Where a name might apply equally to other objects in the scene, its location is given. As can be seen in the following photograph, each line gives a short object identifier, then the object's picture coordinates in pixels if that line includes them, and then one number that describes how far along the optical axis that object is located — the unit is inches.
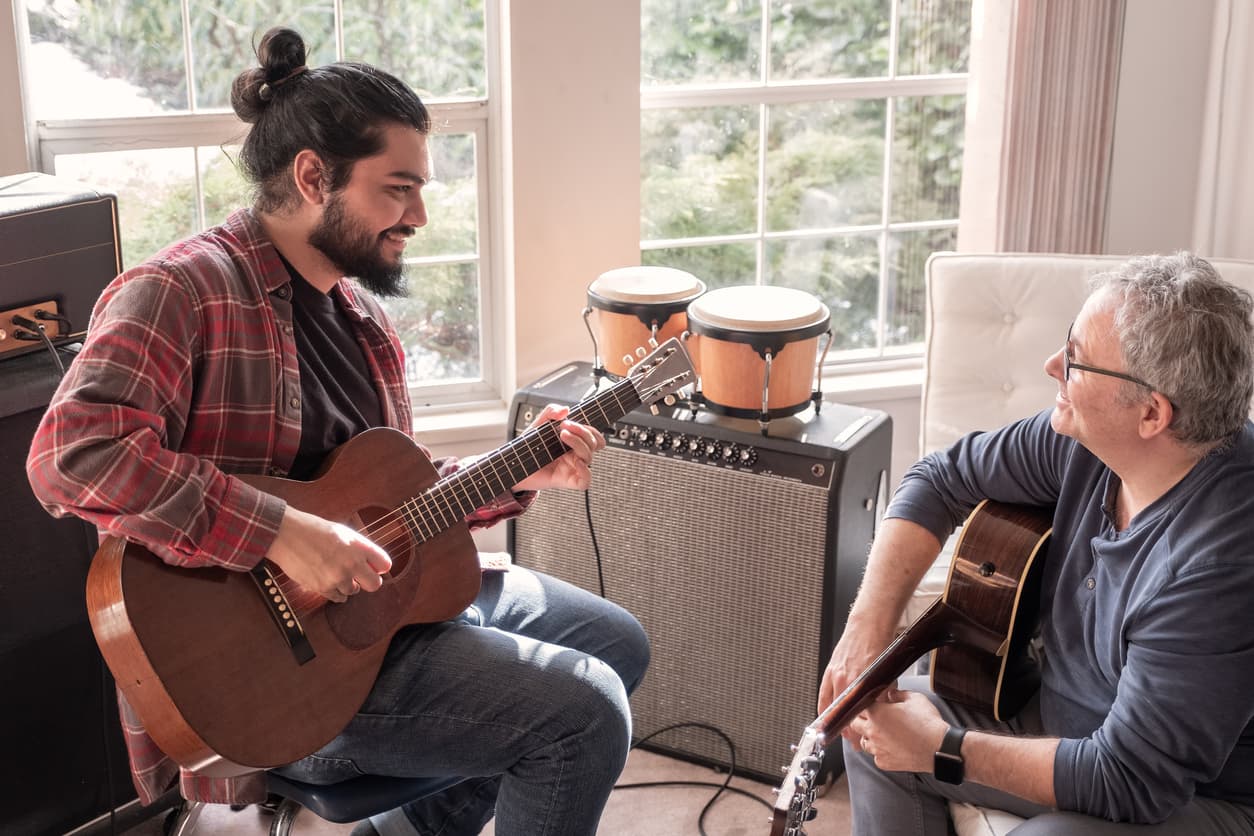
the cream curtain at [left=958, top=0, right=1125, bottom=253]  121.6
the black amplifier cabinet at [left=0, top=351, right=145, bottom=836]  84.5
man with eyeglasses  65.4
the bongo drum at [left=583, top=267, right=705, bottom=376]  104.7
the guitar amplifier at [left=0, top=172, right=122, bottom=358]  82.2
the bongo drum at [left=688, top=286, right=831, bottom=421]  99.0
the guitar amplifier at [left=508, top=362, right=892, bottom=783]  100.3
